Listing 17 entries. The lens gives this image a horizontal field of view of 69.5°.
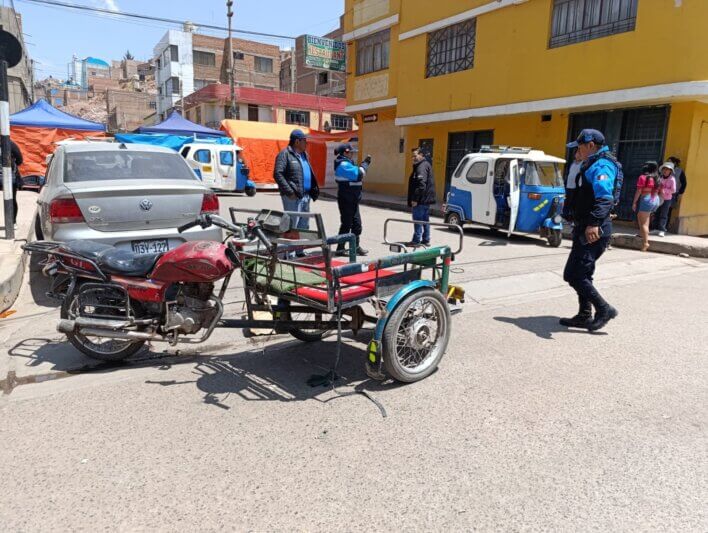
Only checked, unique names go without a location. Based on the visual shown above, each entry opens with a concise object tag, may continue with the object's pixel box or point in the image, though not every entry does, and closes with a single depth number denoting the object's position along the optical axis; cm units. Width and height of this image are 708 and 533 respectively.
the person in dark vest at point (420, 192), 954
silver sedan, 503
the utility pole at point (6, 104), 745
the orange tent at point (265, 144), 2395
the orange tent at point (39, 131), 1816
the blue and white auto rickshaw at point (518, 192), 1060
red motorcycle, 377
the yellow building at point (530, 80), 1169
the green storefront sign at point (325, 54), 2539
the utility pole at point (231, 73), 3247
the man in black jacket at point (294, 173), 718
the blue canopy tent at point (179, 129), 2228
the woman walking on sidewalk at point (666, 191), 1095
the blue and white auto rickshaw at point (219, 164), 2003
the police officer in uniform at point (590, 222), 493
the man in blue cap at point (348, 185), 819
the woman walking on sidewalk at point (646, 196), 1036
